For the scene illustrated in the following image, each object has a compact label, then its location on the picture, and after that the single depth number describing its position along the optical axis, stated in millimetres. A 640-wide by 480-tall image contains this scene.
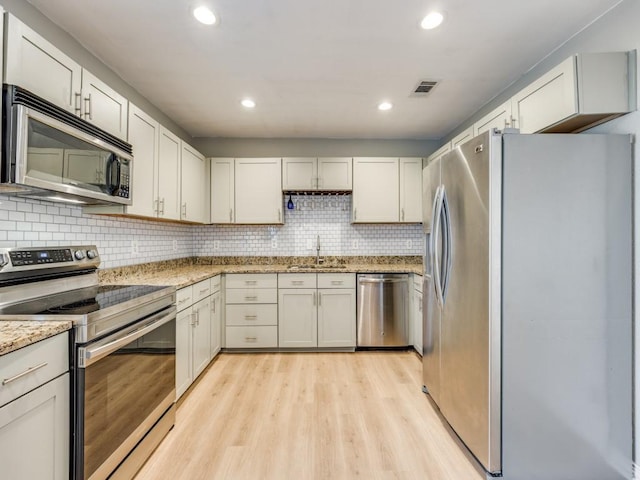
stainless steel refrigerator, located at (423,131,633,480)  1604
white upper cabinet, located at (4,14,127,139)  1329
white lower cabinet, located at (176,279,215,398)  2375
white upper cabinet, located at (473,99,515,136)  2197
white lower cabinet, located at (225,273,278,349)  3422
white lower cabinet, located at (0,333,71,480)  982
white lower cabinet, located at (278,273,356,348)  3432
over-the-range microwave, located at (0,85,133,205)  1278
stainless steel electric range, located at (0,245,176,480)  1268
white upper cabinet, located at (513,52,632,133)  1638
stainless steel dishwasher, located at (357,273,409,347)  3438
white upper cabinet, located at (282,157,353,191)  3768
